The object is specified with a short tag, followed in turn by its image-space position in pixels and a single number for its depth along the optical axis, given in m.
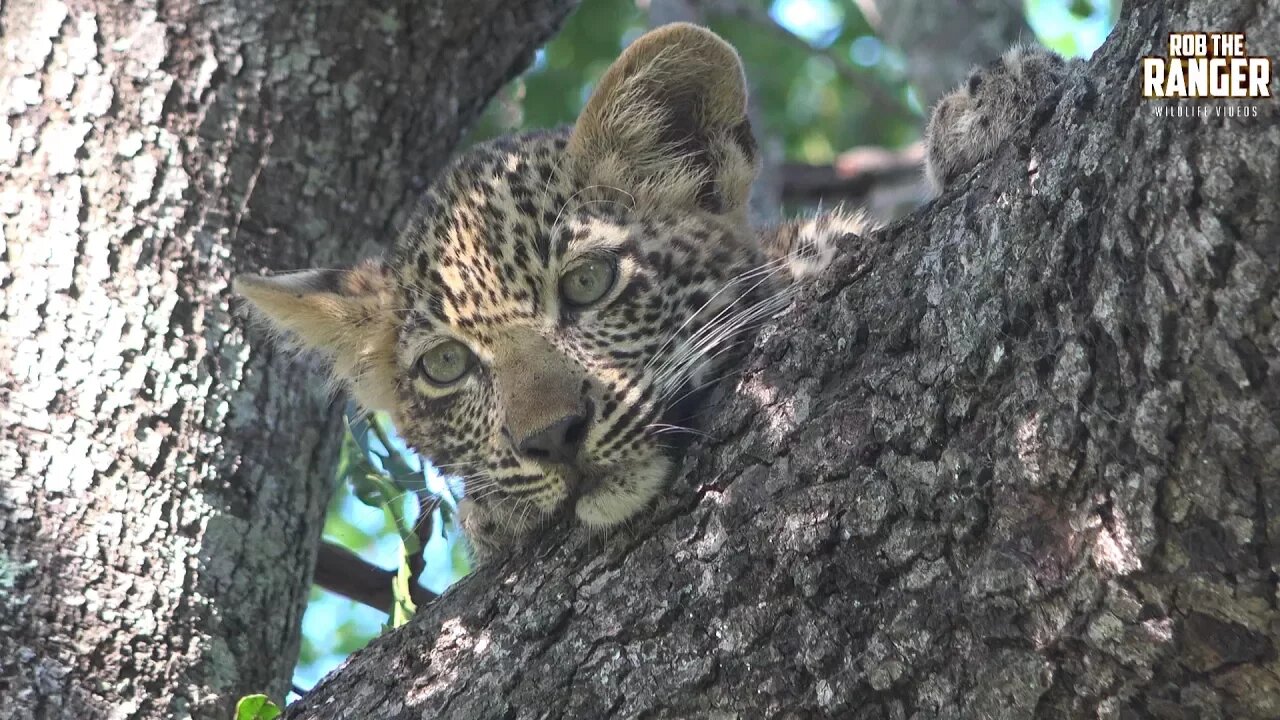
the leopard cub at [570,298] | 8.30
